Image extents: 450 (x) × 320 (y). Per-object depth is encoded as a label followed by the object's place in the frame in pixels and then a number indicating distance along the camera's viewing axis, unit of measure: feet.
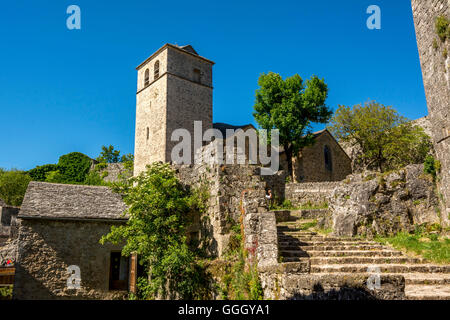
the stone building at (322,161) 97.96
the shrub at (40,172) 131.14
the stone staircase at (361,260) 24.08
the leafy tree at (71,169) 121.29
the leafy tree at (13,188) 119.44
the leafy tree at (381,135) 80.79
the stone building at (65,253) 41.73
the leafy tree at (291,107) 89.81
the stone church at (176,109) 88.03
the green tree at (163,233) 33.14
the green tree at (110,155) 153.38
